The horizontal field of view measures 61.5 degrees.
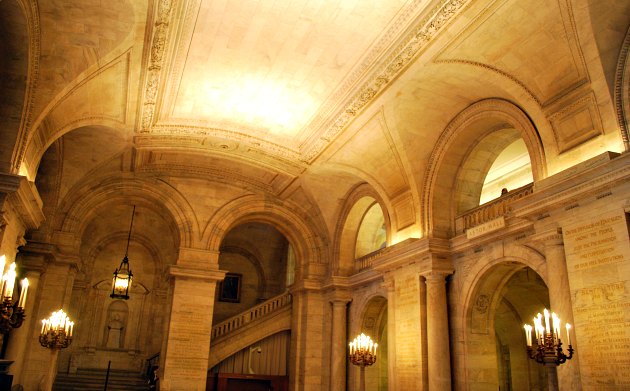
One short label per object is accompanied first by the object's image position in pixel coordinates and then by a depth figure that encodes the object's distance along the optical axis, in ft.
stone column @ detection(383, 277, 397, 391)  38.19
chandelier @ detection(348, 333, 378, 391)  34.81
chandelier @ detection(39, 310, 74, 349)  29.66
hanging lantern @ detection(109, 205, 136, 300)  42.63
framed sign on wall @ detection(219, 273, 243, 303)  63.82
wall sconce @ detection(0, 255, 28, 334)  16.95
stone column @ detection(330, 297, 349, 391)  47.39
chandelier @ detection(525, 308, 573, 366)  19.76
